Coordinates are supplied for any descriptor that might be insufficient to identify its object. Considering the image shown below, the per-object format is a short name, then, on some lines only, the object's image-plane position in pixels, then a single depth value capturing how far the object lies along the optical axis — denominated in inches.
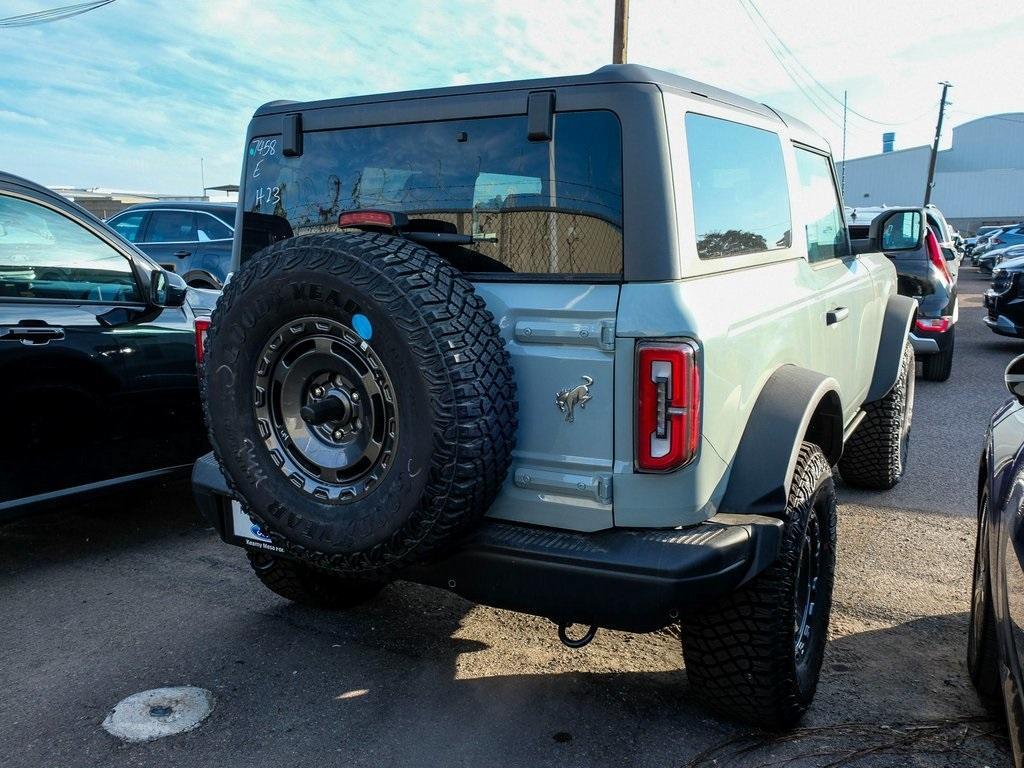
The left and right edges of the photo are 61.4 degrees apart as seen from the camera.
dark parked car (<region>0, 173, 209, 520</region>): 148.3
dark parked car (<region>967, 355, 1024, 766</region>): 80.2
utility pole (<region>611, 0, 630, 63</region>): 576.1
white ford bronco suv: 89.4
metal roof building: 2532.0
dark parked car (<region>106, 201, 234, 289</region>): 379.2
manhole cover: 108.7
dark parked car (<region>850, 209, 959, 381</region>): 338.0
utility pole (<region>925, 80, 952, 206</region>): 1971.0
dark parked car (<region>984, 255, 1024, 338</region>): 399.2
